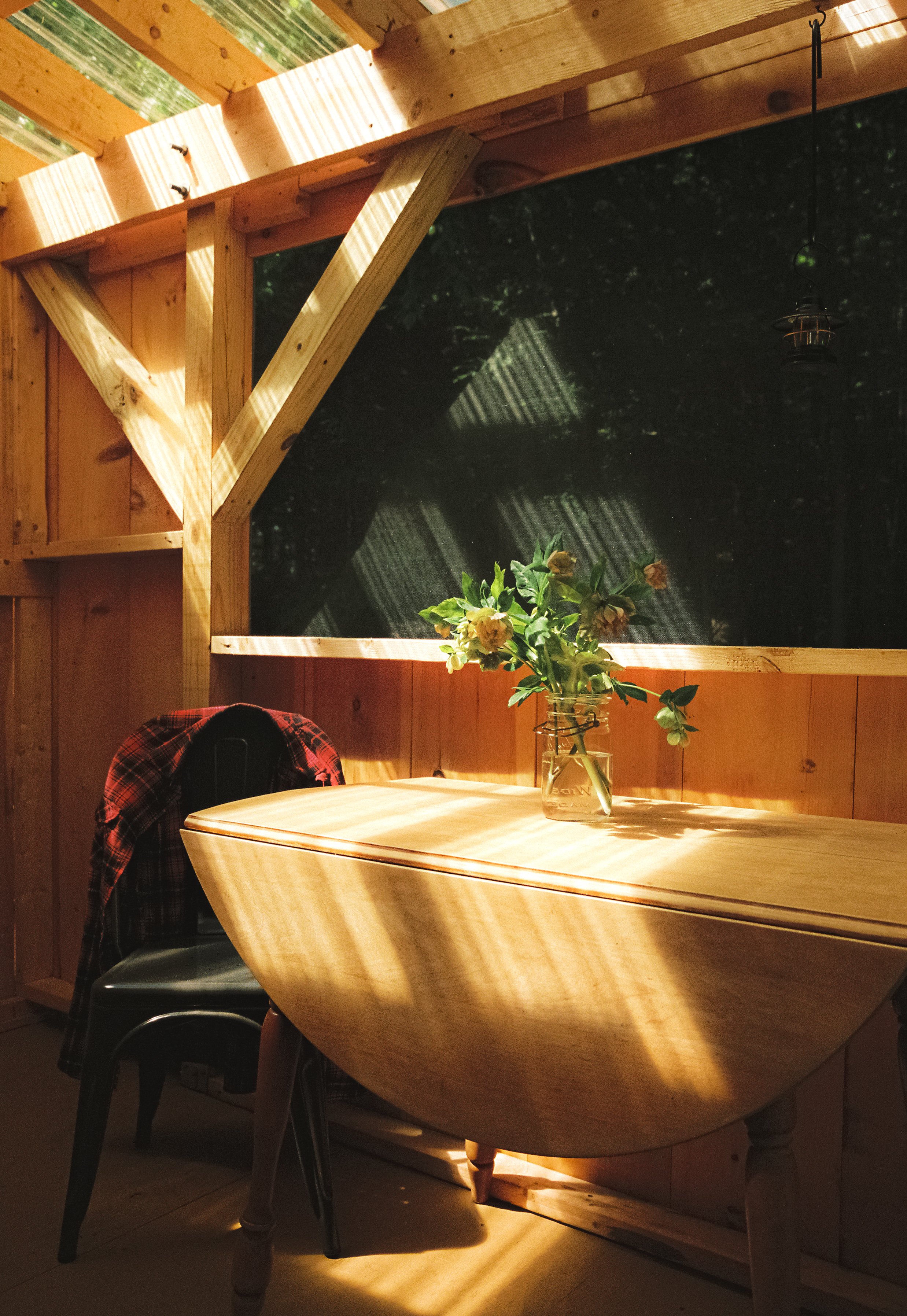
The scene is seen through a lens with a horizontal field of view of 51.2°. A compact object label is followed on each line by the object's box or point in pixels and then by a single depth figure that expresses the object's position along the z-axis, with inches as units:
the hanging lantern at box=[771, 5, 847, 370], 59.6
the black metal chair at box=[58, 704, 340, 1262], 64.6
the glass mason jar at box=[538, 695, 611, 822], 60.1
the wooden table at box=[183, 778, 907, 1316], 41.7
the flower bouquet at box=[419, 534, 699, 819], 59.5
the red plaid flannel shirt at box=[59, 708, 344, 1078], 76.9
